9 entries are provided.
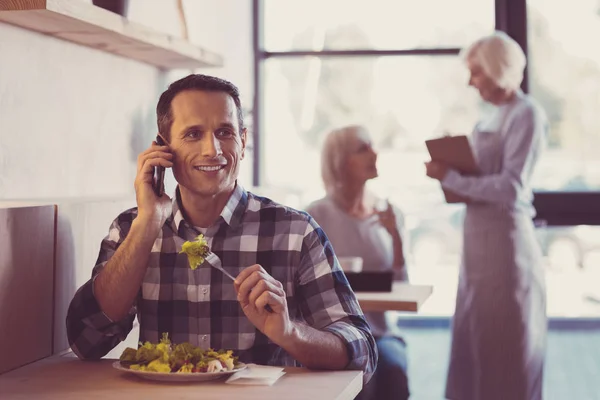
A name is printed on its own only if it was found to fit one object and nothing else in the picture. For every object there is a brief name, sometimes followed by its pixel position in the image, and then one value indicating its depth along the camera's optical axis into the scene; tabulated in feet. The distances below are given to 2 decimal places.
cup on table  12.43
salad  8.02
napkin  7.98
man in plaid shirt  8.76
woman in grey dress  13.90
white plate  7.92
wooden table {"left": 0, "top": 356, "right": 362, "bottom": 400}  7.73
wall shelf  9.00
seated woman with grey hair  13.29
